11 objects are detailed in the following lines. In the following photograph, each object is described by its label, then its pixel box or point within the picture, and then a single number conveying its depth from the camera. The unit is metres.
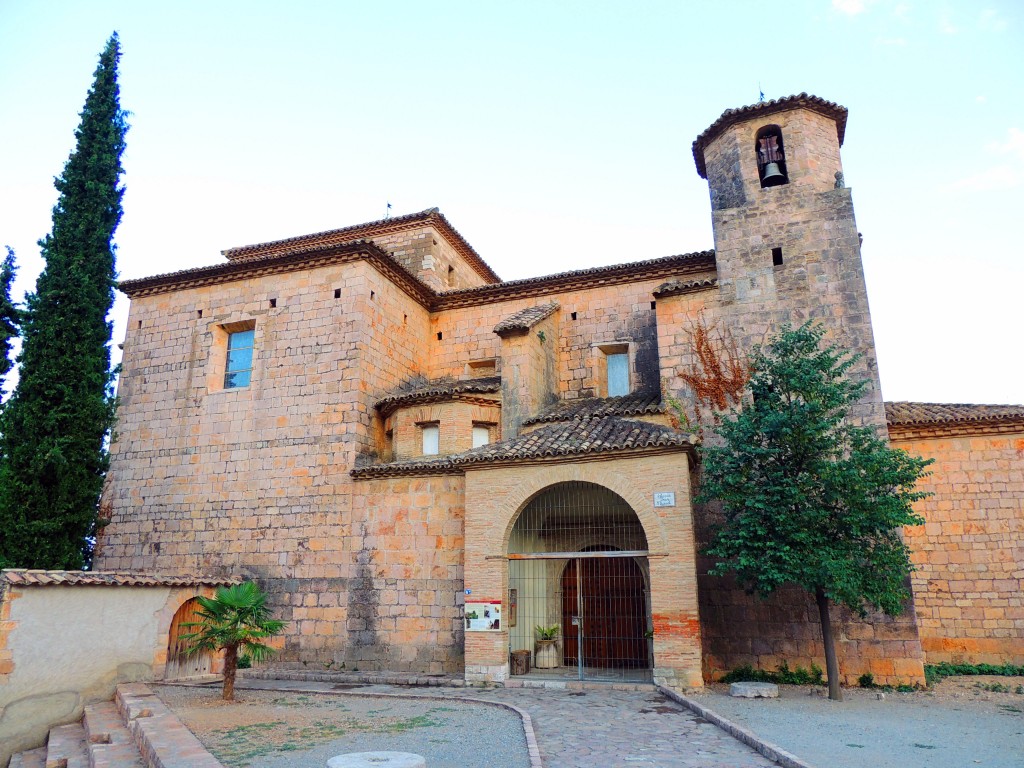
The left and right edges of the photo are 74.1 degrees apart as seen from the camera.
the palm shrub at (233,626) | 10.24
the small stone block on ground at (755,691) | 10.67
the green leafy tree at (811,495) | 10.30
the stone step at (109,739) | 7.09
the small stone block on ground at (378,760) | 5.59
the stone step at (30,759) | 8.37
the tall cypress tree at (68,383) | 13.02
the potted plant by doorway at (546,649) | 13.79
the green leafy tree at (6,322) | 13.64
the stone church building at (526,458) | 12.21
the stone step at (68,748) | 7.81
